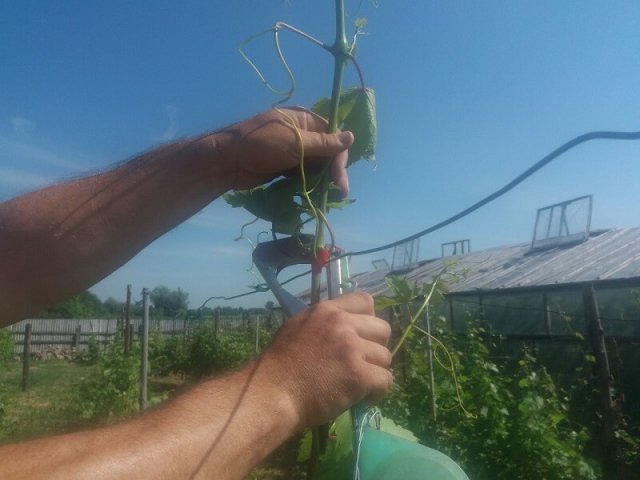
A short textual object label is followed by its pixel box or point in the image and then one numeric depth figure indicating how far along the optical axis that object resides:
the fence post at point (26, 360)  14.64
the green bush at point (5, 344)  13.72
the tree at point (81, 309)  50.39
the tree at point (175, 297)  40.46
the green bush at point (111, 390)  9.05
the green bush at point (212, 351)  16.00
